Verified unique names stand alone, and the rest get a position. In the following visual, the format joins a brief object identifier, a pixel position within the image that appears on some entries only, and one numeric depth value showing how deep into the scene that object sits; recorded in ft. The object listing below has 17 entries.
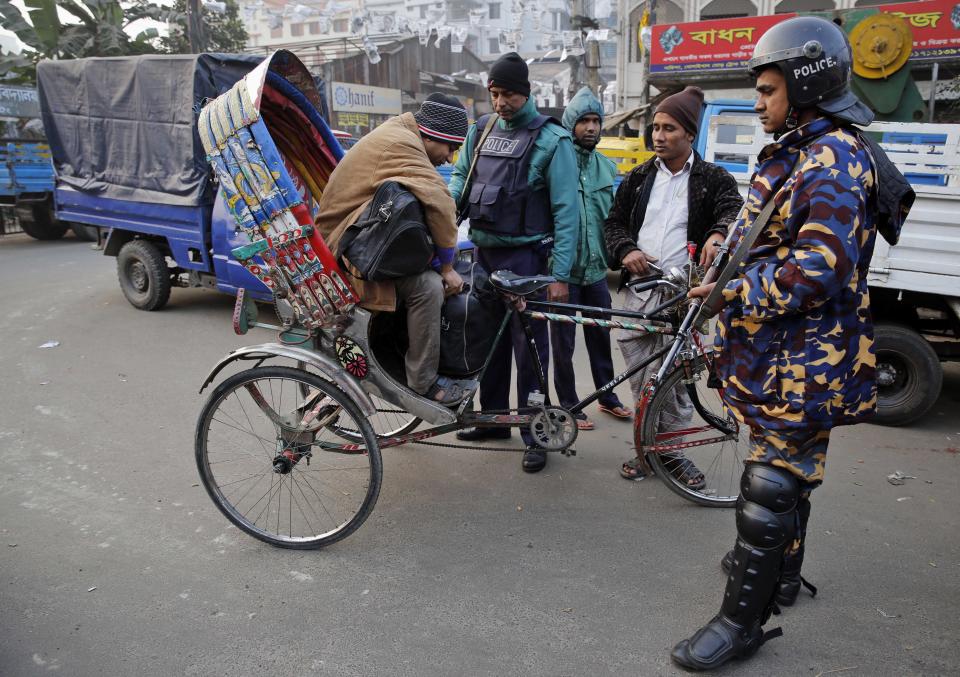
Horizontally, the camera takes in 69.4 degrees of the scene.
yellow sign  79.20
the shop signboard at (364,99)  76.79
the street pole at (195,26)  41.14
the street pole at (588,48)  47.90
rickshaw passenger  9.12
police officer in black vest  11.88
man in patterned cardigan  11.01
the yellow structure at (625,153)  27.81
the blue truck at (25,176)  37.88
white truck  13.38
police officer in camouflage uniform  6.48
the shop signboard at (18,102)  41.29
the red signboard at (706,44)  33.55
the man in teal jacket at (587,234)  13.38
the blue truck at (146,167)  22.25
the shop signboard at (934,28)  30.14
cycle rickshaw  9.09
